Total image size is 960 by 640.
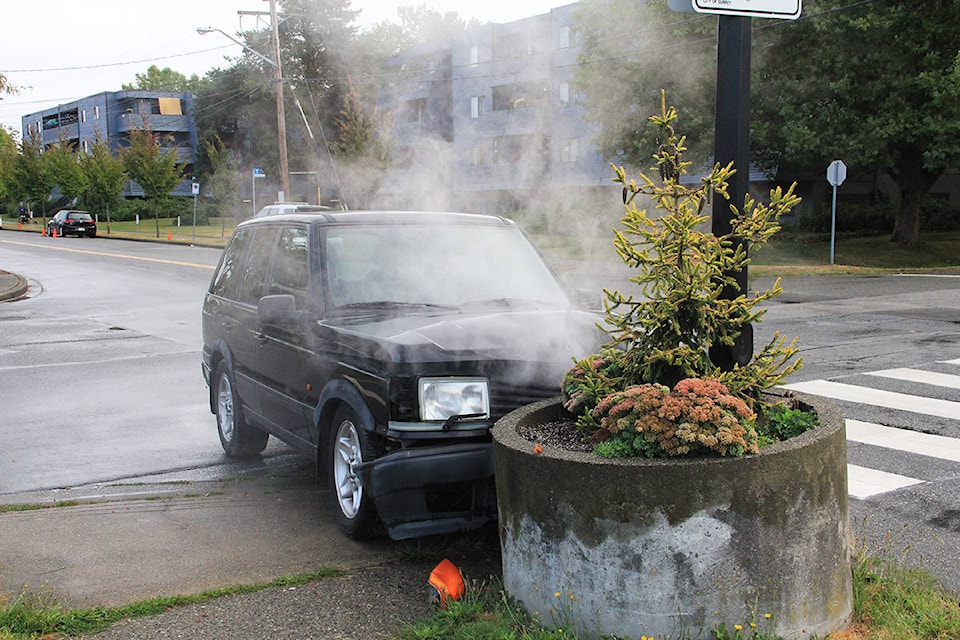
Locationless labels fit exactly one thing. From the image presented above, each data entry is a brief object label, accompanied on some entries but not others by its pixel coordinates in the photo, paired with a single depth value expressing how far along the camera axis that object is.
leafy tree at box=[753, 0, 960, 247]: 23.17
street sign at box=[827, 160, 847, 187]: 23.30
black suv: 4.26
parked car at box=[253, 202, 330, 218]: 20.82
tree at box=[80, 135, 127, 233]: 55.06
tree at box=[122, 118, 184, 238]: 50.03
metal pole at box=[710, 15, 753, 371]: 3.67
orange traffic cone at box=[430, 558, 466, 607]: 3.80
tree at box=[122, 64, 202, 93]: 111.00
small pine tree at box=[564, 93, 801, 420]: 3.52
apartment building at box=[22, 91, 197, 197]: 74.69
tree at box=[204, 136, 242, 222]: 29.75
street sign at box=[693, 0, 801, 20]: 3.48
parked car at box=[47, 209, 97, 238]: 50.50
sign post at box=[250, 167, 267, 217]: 25.10
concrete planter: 3.09
